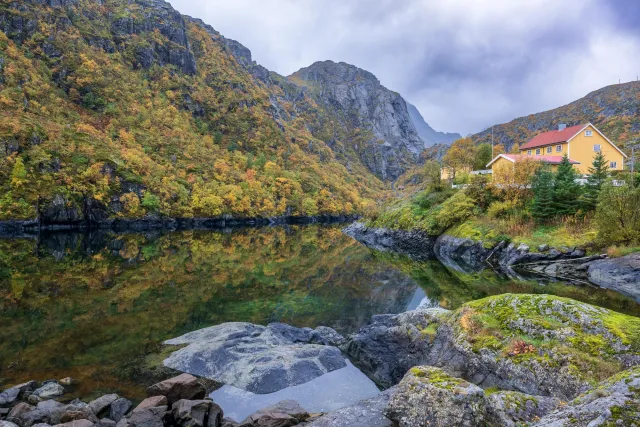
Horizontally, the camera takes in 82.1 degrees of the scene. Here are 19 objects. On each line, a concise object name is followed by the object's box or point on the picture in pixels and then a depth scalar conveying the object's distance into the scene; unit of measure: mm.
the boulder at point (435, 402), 7910
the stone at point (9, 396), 10758
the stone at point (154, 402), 9539
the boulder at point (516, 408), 7699
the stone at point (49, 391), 11453
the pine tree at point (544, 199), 39031
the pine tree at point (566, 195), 38188
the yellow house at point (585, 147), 58031
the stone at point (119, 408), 10221
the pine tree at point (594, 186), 36812
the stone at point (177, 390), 10414
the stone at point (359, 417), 8992
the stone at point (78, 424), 8680
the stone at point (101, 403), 10305
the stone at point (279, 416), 9414
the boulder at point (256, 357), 13359
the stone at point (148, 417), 8953
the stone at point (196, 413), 9211
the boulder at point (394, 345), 13992
